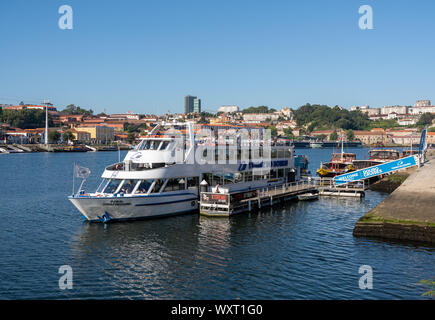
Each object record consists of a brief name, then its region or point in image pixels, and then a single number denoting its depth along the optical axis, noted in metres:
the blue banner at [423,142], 49.09
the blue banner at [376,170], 43.32
